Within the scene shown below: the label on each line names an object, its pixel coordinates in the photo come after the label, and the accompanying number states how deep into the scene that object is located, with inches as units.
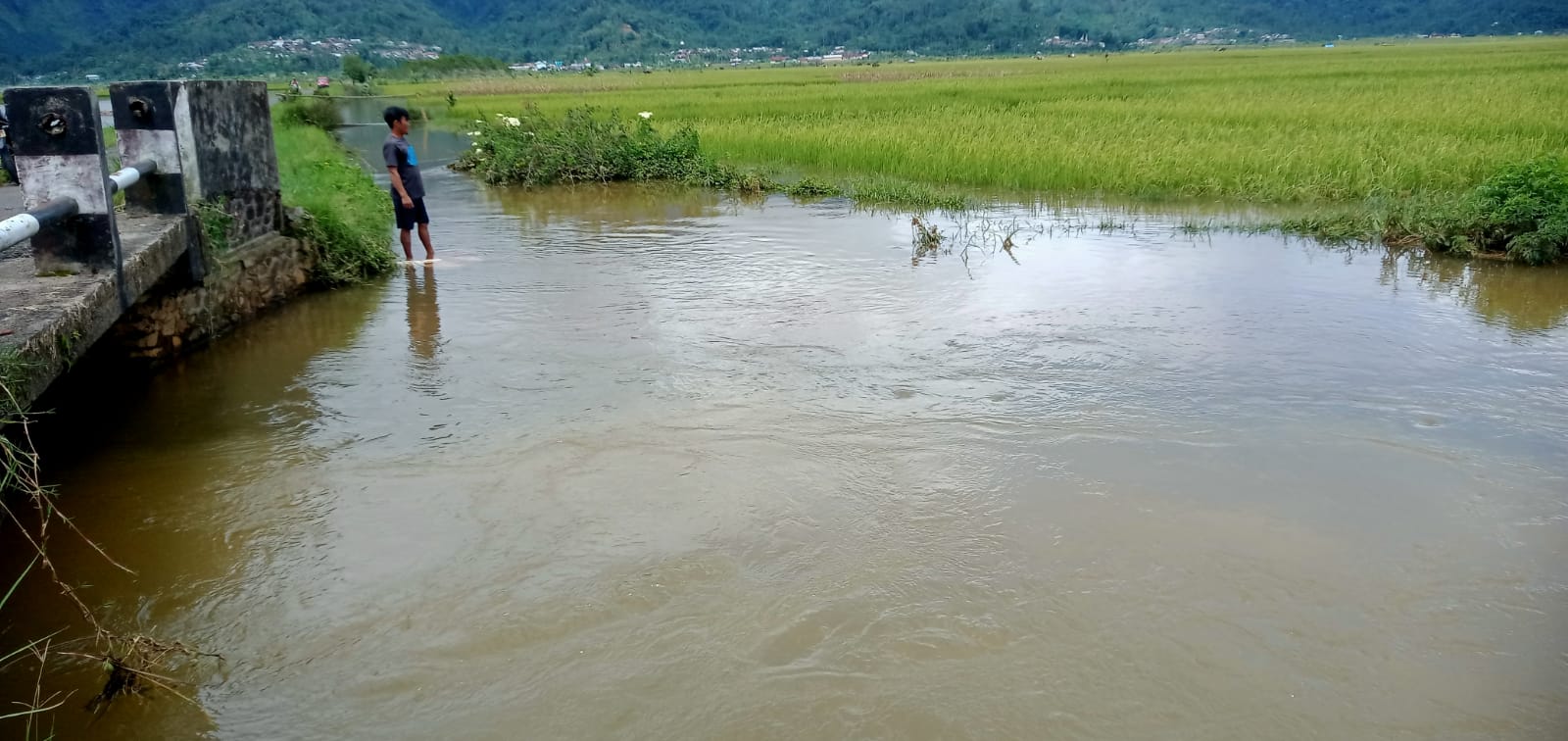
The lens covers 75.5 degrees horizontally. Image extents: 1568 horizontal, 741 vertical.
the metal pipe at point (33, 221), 127.0
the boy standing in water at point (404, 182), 295.4
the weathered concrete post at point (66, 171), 147.5
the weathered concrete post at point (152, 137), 205.2
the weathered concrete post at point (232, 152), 214.2
